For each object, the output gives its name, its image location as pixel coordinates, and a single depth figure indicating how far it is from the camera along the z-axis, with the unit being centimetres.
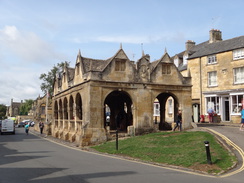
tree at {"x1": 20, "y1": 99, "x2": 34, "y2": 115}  12212
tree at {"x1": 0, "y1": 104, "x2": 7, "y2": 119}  10021
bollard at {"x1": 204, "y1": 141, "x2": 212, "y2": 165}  1098
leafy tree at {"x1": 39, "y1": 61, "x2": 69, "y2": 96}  5809
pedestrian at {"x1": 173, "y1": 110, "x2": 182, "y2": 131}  2209
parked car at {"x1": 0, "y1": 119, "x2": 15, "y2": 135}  3884
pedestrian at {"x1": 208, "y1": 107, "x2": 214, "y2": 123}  3019
